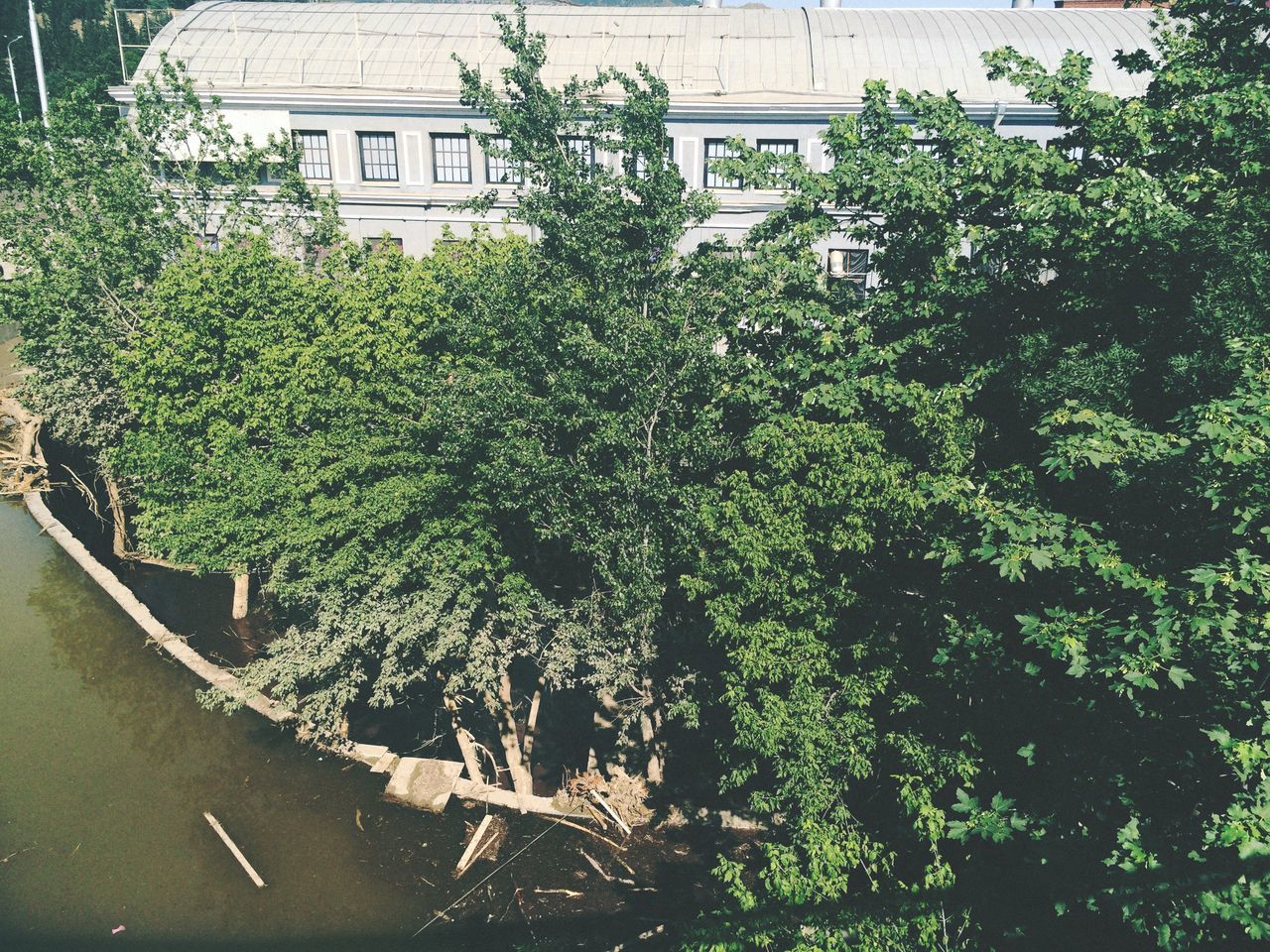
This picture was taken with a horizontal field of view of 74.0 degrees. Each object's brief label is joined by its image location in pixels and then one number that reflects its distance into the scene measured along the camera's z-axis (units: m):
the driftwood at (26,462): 32.78
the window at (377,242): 39.97
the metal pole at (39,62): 49.78
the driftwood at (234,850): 19.06
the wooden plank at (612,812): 20.05
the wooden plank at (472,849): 19.50
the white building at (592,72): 37.12
